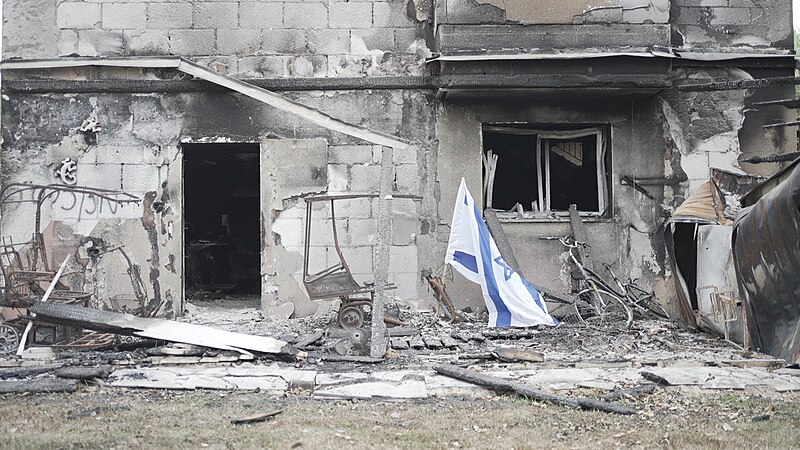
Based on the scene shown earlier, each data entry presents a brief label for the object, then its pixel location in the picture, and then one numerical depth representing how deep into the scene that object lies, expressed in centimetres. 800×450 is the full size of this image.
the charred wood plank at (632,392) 583
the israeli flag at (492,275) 885
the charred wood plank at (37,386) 598
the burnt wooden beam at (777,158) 683
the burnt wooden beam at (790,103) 636
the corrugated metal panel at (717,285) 784
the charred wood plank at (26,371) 662
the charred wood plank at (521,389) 548
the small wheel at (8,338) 789
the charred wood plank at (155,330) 737
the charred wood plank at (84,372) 636
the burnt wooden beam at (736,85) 813
